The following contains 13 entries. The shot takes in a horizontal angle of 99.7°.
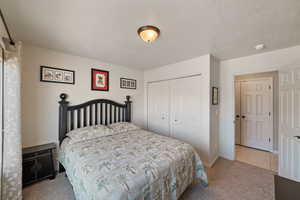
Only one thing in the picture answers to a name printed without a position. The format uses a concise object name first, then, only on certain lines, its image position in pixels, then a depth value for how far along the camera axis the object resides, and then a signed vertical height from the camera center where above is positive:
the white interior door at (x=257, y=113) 3.55 -0.40
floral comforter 1.18 -0.77
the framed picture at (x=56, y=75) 2.38 +0.49
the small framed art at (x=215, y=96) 2.85 +0.10
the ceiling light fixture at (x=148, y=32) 1.64 +0.89
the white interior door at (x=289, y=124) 2.07 -0.41
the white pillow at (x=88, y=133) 2.26 -0.63
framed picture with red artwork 3.03 +0.50
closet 2.95 -0.22
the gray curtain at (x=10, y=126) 1.62 -0.35
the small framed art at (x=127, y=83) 3.60 +0.49
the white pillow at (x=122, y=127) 2.79 -0.63
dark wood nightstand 2.00 -1.06
